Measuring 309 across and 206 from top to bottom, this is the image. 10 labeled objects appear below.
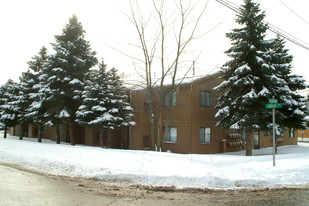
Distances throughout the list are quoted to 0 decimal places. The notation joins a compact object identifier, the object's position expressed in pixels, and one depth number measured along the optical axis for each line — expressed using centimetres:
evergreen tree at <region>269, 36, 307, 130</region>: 1625
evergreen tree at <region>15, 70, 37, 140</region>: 2373
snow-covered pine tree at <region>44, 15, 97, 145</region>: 1944
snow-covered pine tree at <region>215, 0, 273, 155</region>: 1524
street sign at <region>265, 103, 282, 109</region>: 921
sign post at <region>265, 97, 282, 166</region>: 930
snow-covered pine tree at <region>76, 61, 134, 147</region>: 1789
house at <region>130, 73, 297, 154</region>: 1850
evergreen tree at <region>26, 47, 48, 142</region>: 2028
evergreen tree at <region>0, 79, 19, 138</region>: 2539
